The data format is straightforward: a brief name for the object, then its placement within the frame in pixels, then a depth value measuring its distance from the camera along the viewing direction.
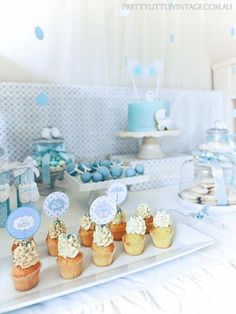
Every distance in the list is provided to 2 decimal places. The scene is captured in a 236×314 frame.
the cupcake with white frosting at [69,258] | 0.44
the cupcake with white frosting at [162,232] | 0.53
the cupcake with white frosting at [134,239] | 0.51
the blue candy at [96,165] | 0.84
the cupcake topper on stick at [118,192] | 0.64
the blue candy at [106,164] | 0.85
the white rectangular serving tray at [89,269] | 0.39
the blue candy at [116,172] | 0.77
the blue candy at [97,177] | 0.74
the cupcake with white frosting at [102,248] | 0.47
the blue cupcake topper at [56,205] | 0.56
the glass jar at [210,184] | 0.74
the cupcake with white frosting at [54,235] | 0.51
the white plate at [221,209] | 0.72
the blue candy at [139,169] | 0.79
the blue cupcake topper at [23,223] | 0.44
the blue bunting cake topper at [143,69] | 1.18
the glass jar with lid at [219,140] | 1.10
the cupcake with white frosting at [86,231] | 0.55
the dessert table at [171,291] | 0.39
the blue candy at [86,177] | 0.73
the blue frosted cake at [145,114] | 0.99
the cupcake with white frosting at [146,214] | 0.61
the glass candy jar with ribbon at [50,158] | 0.89
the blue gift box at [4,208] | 0.66
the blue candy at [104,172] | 0.76
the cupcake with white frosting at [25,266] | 0.41
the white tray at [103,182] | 0.71
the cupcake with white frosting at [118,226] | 0.58
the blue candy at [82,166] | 0.84
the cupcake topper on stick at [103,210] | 0.50
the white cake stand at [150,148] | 1.05
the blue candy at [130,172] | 0.77
